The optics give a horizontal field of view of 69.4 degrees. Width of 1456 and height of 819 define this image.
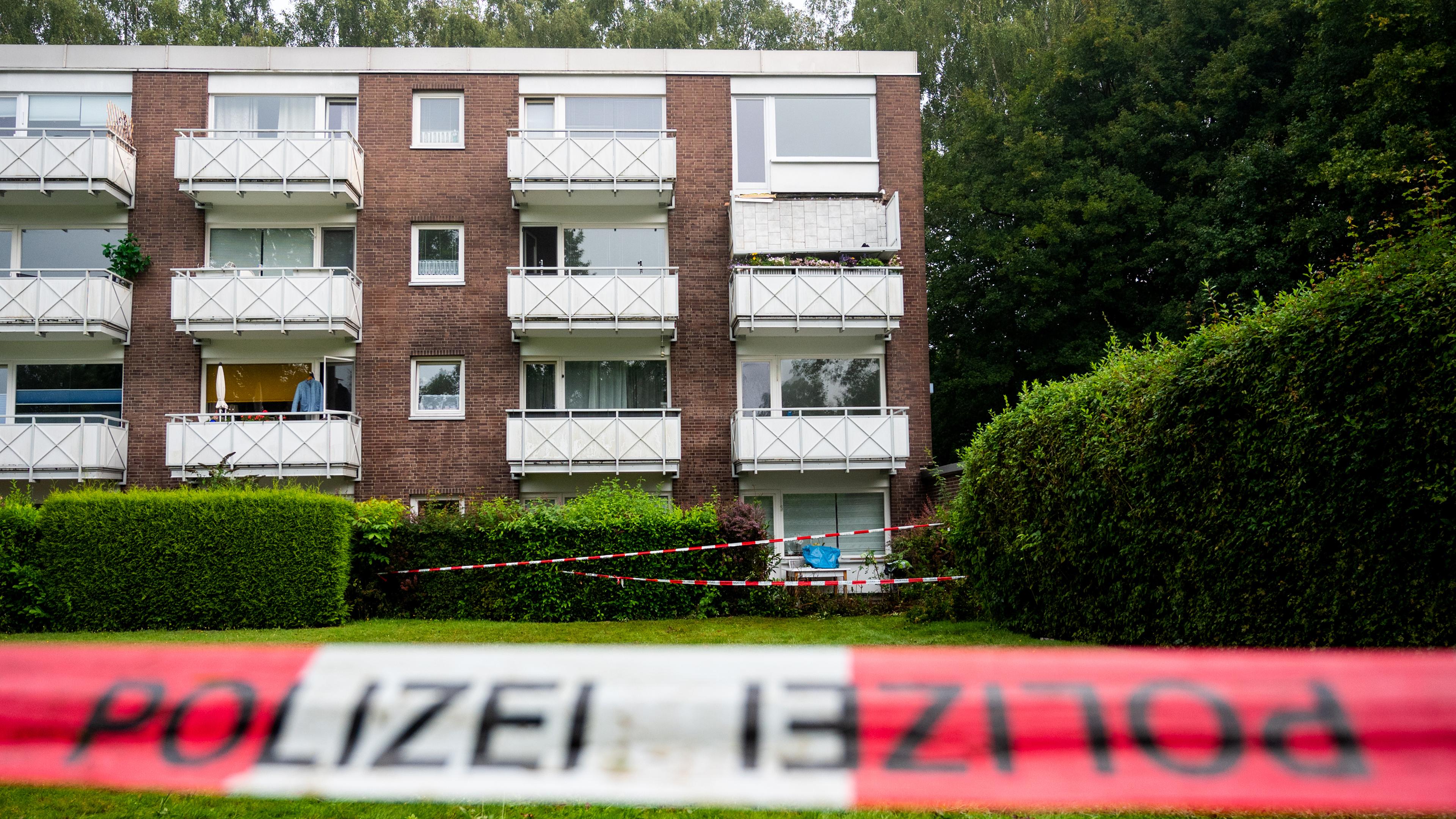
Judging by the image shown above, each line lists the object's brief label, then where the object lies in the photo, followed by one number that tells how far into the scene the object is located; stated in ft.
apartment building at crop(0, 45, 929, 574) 71.36
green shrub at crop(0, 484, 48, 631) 47.32
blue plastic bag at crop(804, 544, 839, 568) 69.36
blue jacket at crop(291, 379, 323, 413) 72.23
